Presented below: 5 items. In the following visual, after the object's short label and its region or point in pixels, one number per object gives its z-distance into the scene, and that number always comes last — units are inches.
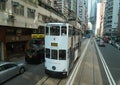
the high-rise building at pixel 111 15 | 1965.3
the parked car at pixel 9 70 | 228.0
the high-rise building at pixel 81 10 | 2670.9
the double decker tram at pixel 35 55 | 356.2
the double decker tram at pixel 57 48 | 252.0
